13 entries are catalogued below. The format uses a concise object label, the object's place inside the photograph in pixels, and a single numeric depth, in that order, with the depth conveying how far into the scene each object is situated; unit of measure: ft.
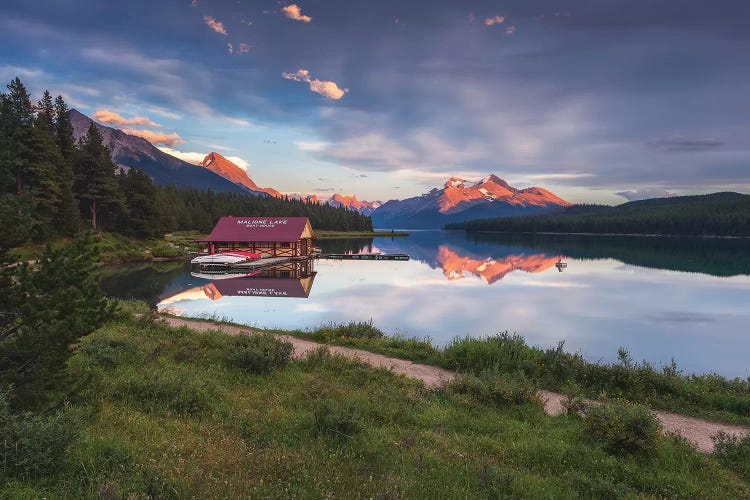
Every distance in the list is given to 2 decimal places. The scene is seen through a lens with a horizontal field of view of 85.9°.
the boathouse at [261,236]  212.64
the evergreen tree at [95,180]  224.74
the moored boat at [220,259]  177.17
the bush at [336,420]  25.71
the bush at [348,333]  63.77
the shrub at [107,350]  38.83
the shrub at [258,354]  41.42
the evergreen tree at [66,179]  190.39
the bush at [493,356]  48.29
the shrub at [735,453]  25.16
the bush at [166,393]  28.78
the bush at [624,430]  25.68
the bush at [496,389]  35.29
